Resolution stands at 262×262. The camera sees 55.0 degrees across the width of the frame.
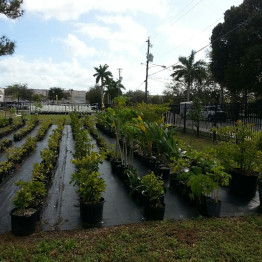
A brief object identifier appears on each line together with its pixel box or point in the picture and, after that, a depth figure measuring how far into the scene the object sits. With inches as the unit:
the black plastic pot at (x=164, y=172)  209.3
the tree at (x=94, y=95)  2625.5
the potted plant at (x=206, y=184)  136.3
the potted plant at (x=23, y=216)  118.3
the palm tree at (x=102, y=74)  2068.2
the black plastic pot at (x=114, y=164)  230.8
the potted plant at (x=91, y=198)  129.0
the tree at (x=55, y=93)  2940.5
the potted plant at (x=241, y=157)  169.8
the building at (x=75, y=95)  3820.4
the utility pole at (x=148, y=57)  1037.8
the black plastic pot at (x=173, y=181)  185.3
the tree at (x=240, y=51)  834.8
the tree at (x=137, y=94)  2130.0
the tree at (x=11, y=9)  313.6
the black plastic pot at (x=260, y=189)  163.8
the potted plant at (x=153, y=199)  138.4
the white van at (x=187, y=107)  555.1
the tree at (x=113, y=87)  2003.7
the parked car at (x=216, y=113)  458.0
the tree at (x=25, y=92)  2486.2
